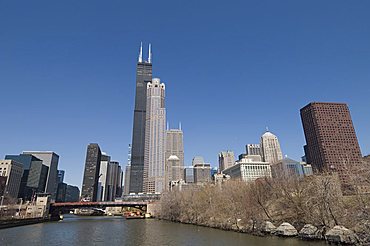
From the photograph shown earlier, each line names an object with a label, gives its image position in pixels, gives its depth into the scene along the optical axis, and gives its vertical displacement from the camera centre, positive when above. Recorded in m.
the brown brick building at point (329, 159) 189.43 +37.28
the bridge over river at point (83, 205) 124.62 +6.86
